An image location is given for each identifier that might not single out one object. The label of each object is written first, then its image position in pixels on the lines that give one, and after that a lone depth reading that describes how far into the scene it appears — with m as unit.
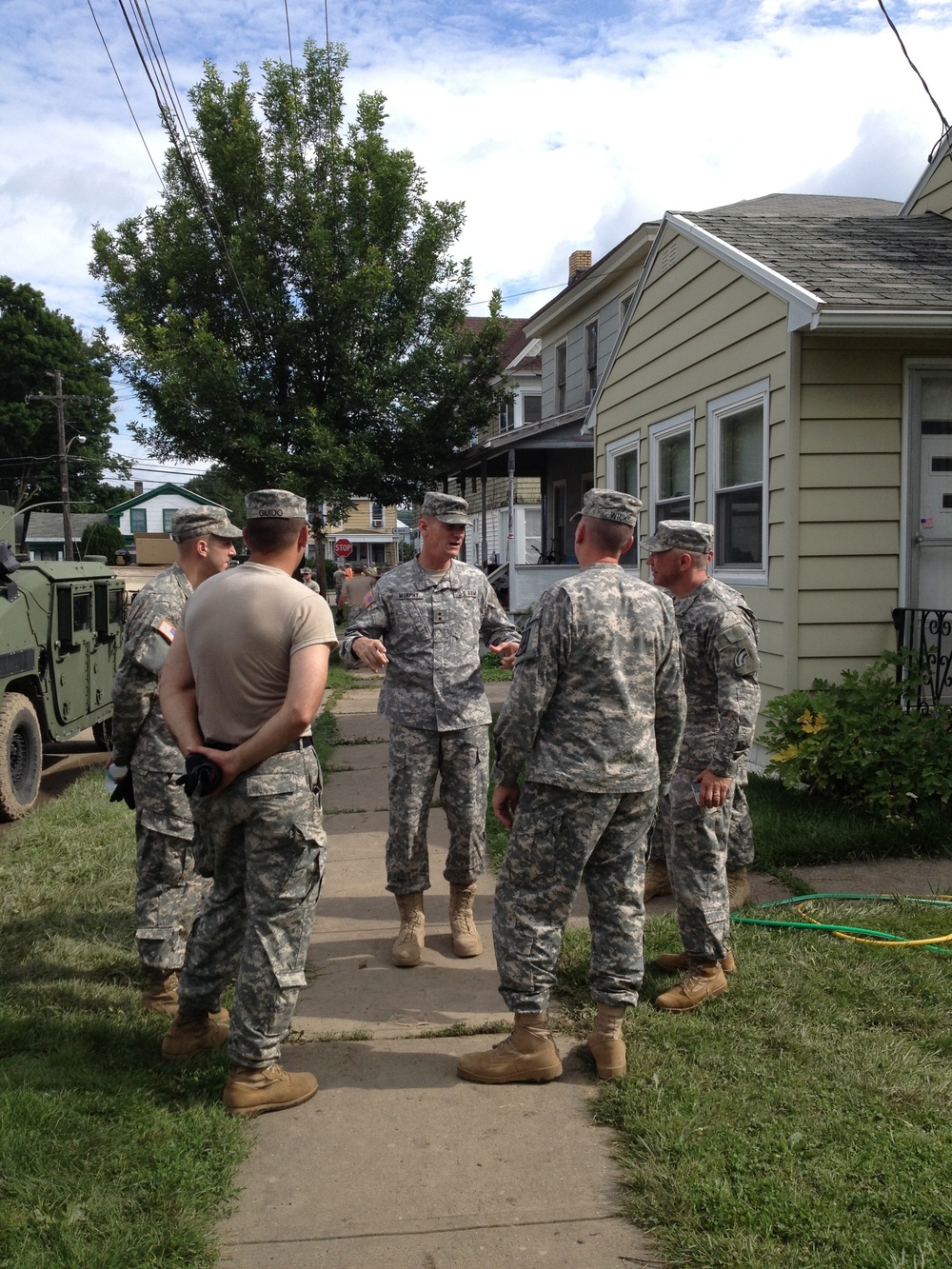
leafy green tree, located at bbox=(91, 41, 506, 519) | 19.95
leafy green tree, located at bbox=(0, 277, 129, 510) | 51.81
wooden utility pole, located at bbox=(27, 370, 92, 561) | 35.97
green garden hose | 4.36
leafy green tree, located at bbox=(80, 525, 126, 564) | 39.00
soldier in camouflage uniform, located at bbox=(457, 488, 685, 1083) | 3.33
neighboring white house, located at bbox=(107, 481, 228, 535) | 55.28
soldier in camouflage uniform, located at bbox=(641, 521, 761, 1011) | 3.86
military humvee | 7.45
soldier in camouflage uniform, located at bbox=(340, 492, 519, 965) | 4.47
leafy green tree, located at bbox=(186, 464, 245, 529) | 59.81
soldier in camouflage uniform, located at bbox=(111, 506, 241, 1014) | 3.82
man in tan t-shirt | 3.08
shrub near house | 5.80
